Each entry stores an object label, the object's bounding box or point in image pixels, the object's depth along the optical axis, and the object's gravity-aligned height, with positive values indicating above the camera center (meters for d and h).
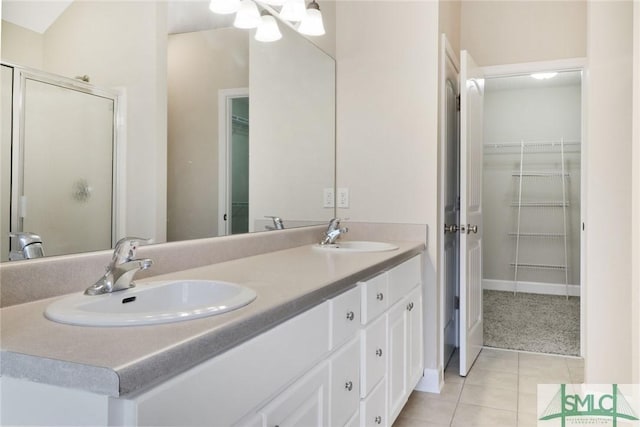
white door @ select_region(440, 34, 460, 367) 2.65 +0.09
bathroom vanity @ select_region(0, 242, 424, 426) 0.69 -0.28
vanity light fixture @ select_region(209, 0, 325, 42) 1.87 +0.86
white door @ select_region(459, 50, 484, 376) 2.69 -0.01
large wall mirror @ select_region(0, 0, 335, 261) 1.08 +0.25
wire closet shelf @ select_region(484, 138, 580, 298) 5.03 +0.19
